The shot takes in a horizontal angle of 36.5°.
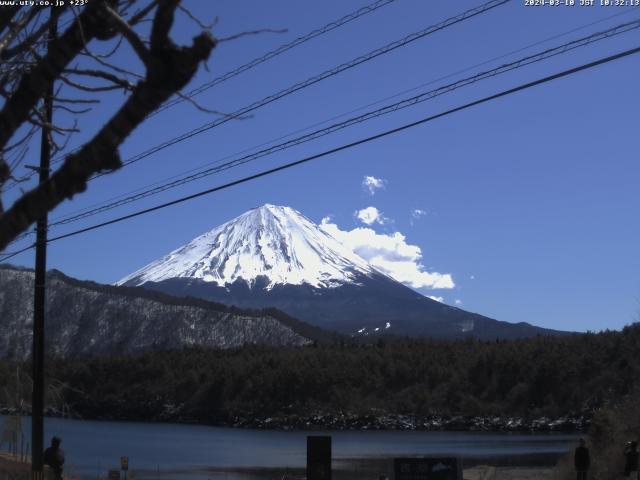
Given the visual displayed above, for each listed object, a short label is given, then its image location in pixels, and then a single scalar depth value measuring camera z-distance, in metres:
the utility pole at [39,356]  18.06
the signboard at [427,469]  16.58
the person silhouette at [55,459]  17.84
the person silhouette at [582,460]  22.14
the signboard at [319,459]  16.36
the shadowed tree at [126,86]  4.97
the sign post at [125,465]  23.39
